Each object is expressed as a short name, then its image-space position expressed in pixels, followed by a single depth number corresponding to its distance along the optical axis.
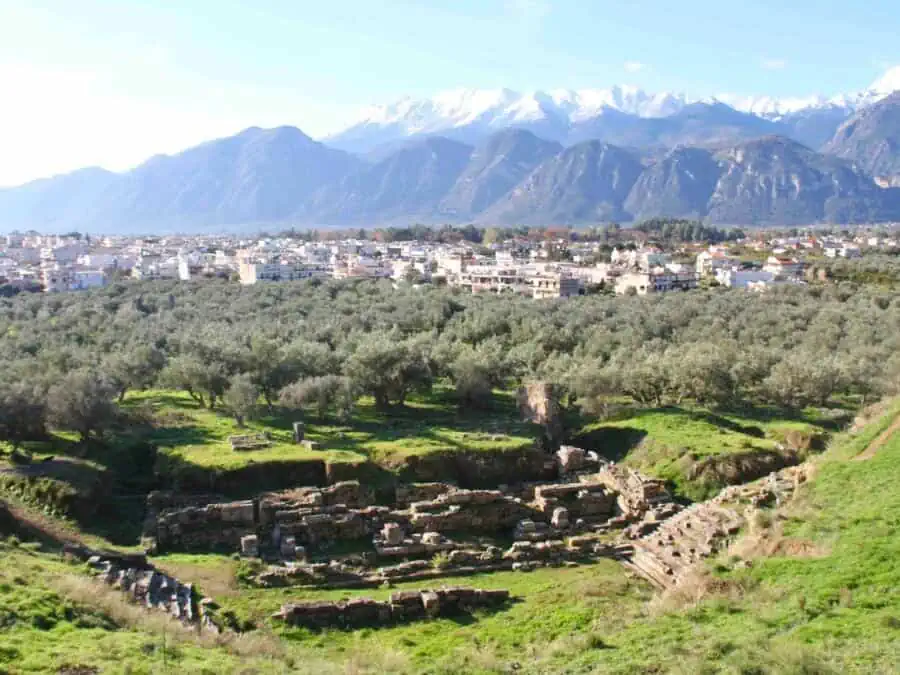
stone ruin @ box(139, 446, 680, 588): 28.75
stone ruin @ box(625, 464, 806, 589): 26.11
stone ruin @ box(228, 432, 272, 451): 37.47
